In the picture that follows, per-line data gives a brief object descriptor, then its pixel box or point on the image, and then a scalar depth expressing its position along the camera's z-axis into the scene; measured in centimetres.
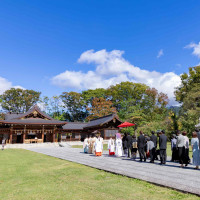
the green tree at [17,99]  4378
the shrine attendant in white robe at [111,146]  1290
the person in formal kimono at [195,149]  734
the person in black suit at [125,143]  1183
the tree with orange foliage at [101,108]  3938
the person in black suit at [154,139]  957
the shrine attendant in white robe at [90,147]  1484
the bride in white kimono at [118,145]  1205
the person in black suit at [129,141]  1139
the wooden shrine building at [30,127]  2805
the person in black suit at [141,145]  966
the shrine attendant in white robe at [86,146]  1545
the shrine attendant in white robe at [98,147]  1255
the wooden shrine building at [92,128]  3132
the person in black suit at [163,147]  840
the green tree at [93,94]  4609
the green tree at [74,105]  4785
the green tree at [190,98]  2094
